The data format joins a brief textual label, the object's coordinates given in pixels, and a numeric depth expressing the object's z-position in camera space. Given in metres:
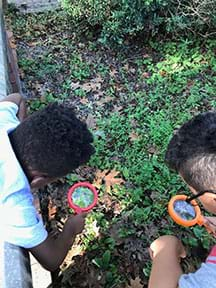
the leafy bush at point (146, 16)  2.55
